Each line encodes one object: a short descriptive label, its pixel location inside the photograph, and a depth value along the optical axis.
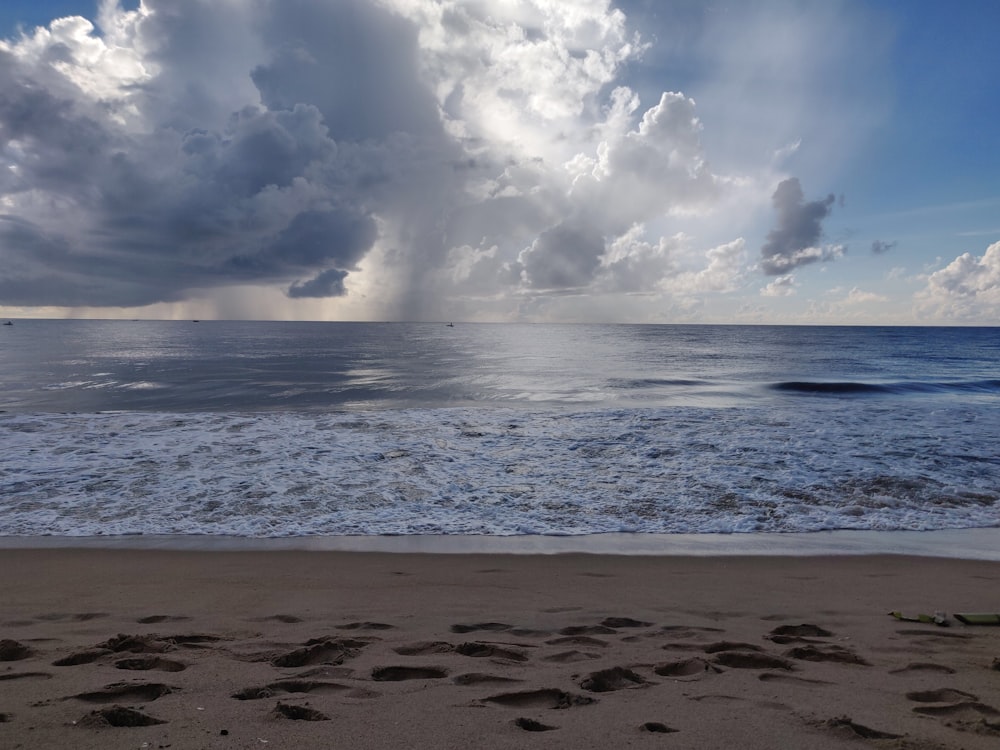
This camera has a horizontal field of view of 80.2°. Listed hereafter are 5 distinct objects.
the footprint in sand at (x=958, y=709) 3.40
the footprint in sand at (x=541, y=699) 3.65
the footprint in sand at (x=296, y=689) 3.68
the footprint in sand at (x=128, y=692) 3.59
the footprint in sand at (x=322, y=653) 4.33
